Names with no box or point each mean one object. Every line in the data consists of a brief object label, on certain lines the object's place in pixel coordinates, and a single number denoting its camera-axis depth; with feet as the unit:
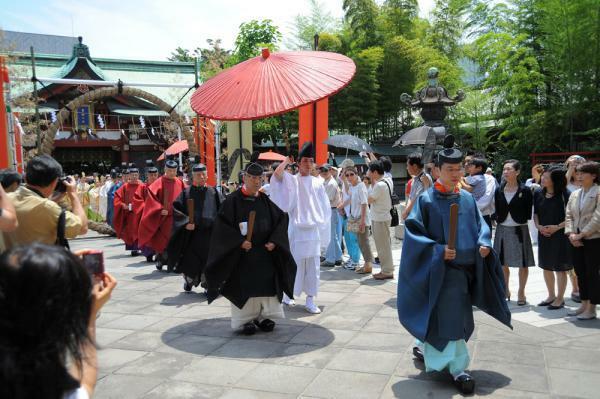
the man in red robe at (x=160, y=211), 27.84
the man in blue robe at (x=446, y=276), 12.41
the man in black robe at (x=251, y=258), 17.07
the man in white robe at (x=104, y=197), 55.42
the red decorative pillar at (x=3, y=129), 25.13
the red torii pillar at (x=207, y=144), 49.01
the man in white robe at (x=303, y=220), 20.16
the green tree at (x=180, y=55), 146.59
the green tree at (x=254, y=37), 70.44
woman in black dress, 19.03
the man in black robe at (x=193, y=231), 22.81
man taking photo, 10.79
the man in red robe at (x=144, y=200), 30.83
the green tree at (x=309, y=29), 94.43
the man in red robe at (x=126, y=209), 33.94
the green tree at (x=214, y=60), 89.35
